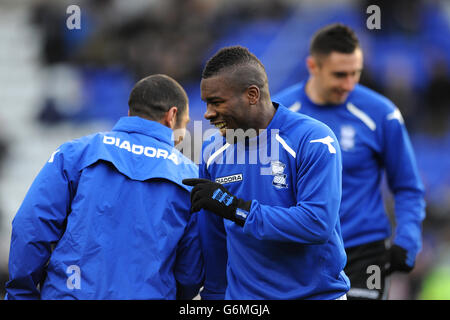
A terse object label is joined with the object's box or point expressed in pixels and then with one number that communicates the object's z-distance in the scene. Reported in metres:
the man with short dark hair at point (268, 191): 5.77
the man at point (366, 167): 9.12
